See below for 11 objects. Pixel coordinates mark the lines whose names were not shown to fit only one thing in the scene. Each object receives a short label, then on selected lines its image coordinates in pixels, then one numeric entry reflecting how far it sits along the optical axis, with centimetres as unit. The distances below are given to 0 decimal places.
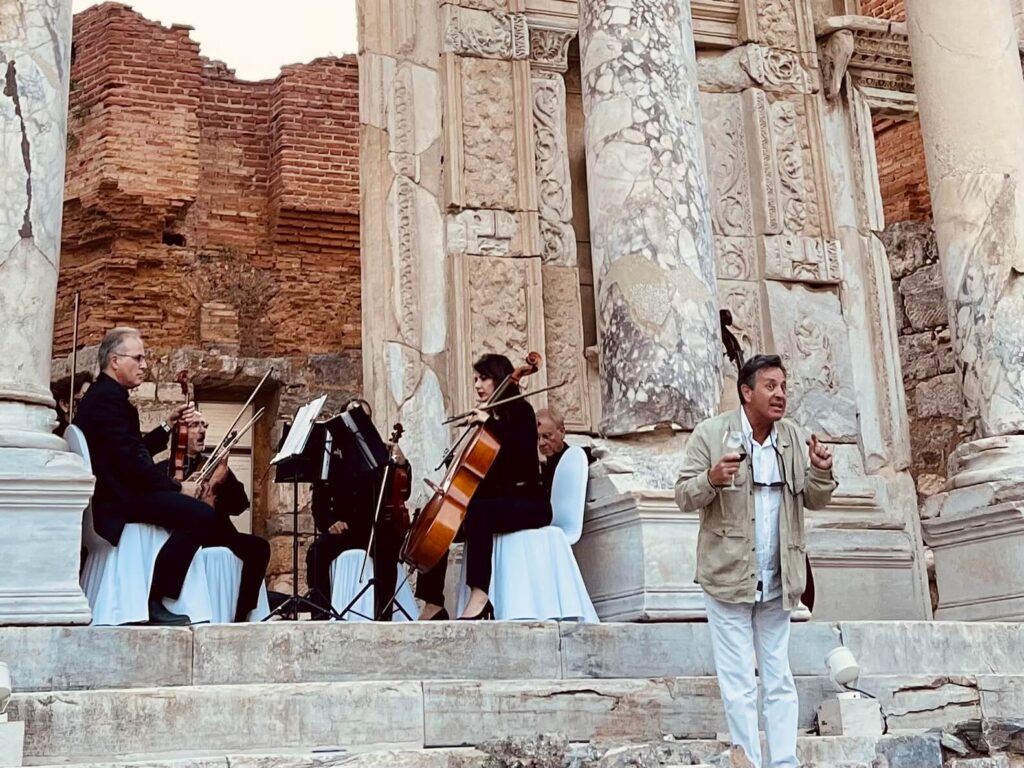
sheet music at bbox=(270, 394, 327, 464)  773
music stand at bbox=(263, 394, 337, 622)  777
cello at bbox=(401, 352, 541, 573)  727
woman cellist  732
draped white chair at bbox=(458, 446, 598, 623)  721
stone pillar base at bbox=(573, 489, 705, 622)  707
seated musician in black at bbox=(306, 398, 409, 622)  835
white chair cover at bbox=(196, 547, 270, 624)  770
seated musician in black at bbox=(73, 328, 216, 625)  656
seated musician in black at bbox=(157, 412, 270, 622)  746
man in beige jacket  527
